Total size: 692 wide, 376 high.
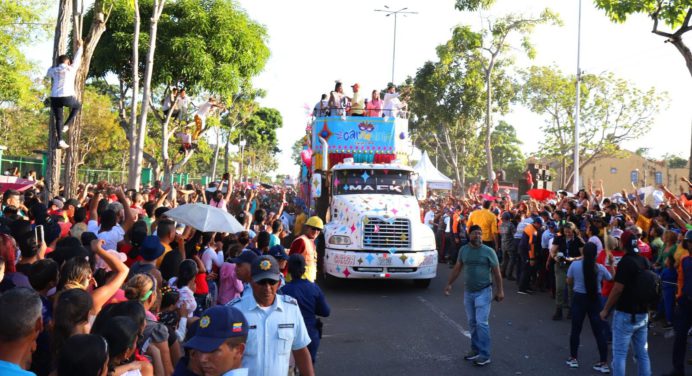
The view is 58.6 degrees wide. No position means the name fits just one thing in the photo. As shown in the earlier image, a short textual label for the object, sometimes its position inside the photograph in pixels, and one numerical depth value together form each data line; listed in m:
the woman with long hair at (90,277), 4.00
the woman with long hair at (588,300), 7.27
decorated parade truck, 12.02
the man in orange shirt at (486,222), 14.18
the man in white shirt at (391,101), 15.43
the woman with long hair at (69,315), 3.36
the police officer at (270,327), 3.64
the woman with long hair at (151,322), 3.83
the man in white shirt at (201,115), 19.06
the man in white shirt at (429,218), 20.48
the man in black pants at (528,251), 12.73
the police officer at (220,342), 2.77
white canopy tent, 30.28
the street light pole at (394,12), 39.34
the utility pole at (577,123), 26.58
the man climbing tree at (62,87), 8.43
